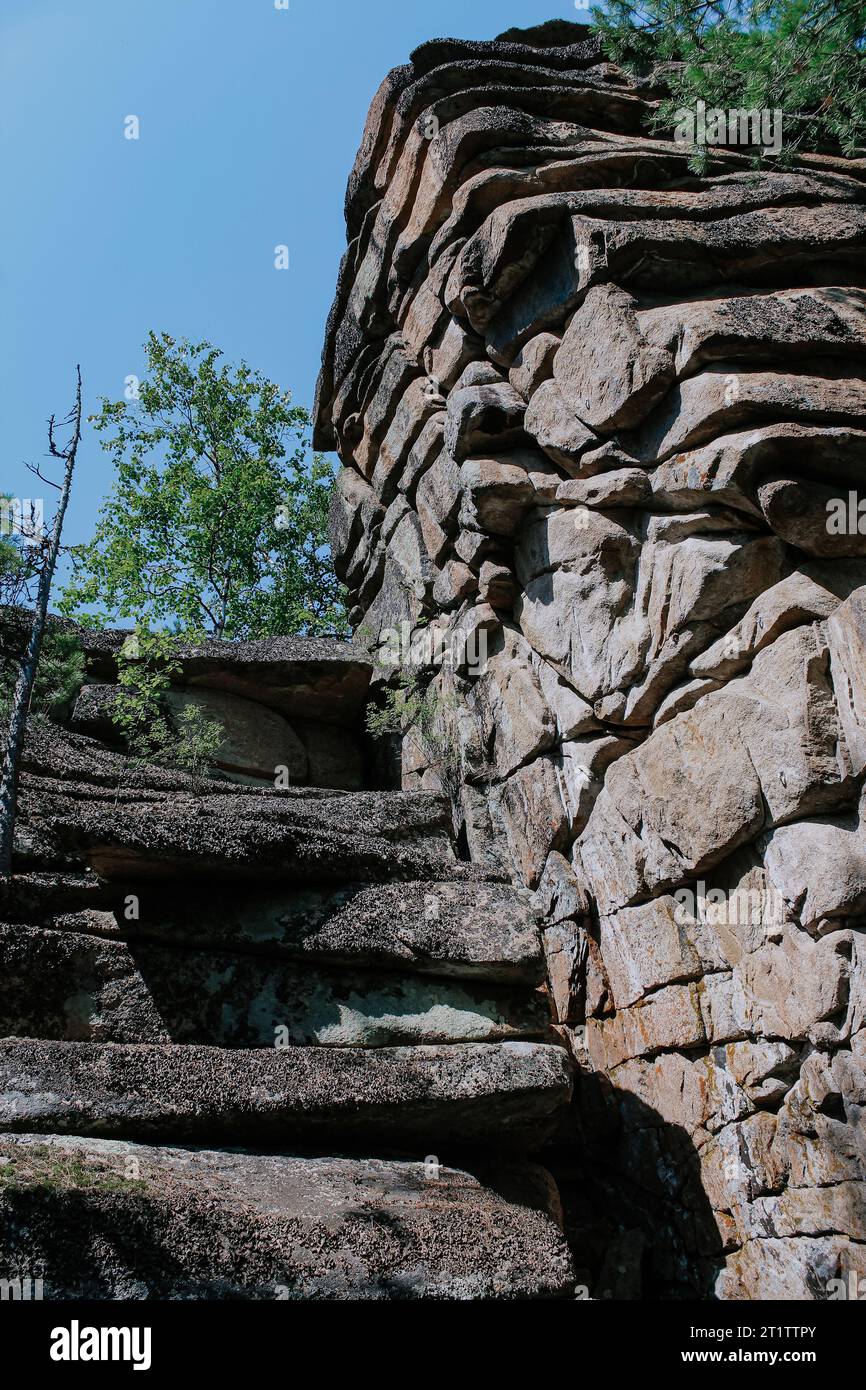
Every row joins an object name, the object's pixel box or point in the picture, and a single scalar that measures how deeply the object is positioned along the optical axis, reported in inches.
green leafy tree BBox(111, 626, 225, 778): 502.9
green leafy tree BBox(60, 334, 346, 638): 912.3
